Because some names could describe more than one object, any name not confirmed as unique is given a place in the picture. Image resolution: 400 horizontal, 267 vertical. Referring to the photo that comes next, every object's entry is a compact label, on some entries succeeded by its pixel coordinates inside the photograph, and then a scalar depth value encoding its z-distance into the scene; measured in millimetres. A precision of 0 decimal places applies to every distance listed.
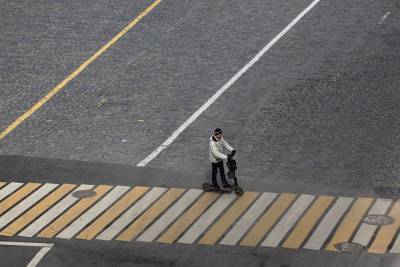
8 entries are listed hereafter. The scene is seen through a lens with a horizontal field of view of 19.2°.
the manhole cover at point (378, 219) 31402
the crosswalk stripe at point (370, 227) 30344
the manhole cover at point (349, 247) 29719
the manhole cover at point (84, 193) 33344
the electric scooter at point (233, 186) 33062
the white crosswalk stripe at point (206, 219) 30672
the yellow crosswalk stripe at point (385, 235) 29781
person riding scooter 33406
